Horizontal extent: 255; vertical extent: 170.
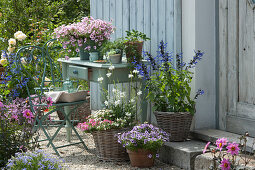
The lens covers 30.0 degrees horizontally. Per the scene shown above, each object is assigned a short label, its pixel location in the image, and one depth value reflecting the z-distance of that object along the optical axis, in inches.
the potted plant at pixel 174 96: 177.0
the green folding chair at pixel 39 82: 193.5
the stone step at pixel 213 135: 167.8
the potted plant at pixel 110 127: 180.9
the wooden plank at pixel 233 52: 175.2
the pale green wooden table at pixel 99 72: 192.4
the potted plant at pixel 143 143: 168.4
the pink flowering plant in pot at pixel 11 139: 158.4
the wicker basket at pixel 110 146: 181.0
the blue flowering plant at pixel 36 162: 133.3
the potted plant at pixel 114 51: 197.2
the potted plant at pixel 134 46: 196.7
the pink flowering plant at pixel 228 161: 126.1
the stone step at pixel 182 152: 165.8
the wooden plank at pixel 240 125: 170.6
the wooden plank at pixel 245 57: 169.8
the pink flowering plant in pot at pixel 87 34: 203.0
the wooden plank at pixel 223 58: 180.5
